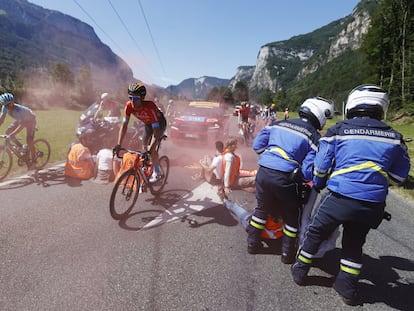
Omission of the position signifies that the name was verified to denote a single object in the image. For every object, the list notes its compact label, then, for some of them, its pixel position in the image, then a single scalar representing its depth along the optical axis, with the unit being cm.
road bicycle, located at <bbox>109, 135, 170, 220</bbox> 388
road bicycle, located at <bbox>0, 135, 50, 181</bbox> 558
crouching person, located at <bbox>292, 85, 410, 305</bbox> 224
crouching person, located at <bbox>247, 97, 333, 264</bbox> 285
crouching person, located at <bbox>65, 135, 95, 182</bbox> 569
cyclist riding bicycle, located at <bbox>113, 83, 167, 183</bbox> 417
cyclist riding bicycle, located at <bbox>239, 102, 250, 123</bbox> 1316
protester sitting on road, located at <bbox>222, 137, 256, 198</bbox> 522
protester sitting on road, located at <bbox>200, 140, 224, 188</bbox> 568
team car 993
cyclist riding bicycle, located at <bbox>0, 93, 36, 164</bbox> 534
